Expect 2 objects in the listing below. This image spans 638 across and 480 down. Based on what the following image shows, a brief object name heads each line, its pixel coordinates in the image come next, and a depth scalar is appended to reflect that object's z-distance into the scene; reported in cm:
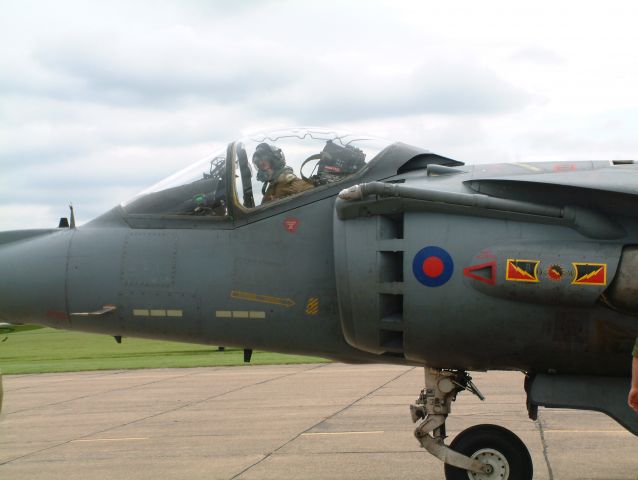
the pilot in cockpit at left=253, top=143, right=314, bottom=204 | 709
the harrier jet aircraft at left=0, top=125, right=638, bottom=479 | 623
